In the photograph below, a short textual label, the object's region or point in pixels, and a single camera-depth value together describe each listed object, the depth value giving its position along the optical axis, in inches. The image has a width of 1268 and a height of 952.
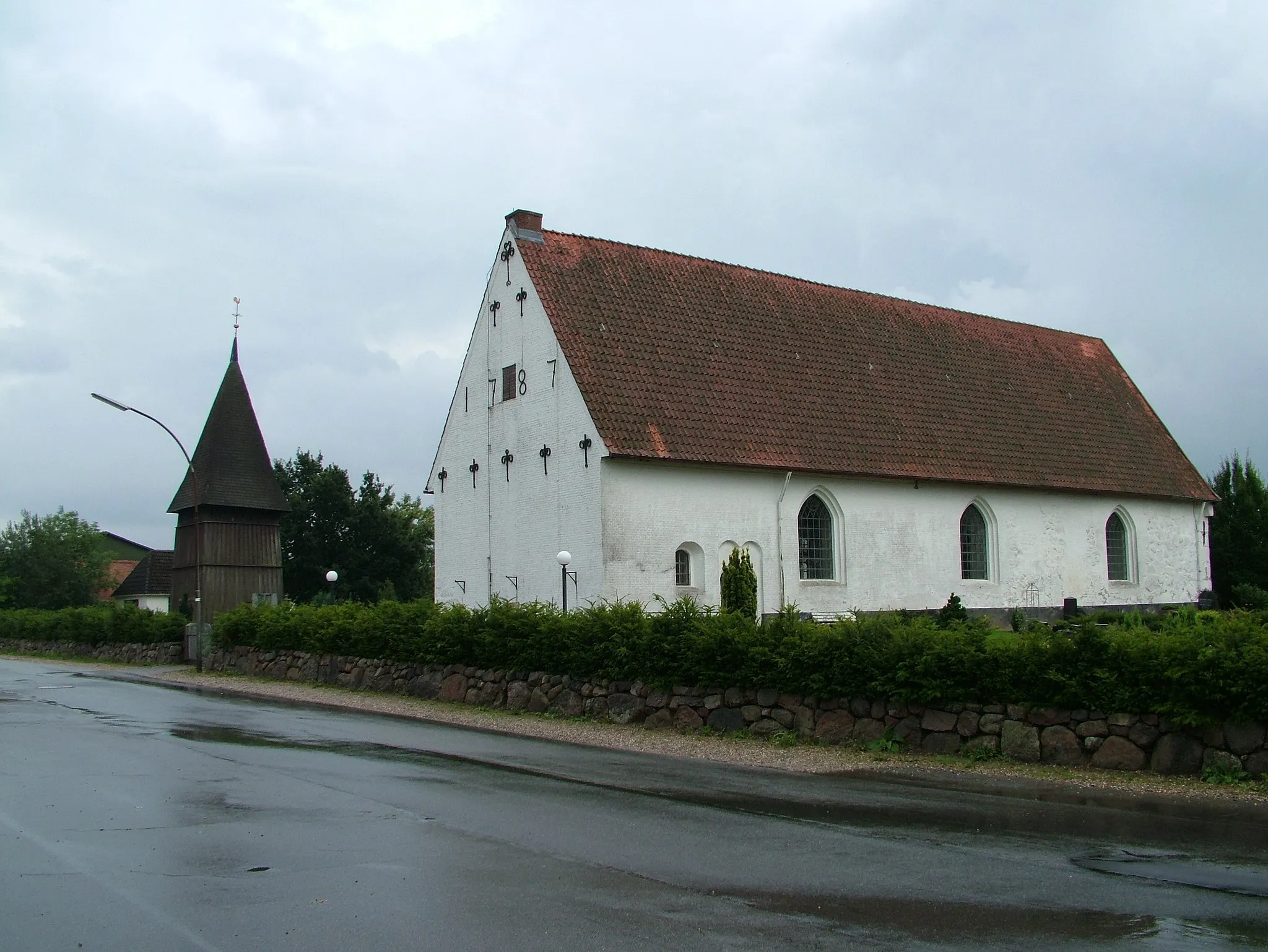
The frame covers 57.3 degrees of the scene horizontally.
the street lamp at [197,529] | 1183.6
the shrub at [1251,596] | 1378.0
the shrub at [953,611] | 984.3
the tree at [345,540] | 2333.9
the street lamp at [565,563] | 948.1
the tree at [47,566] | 2731.3
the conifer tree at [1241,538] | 1551.4
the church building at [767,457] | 1040.8
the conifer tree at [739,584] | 995.9
